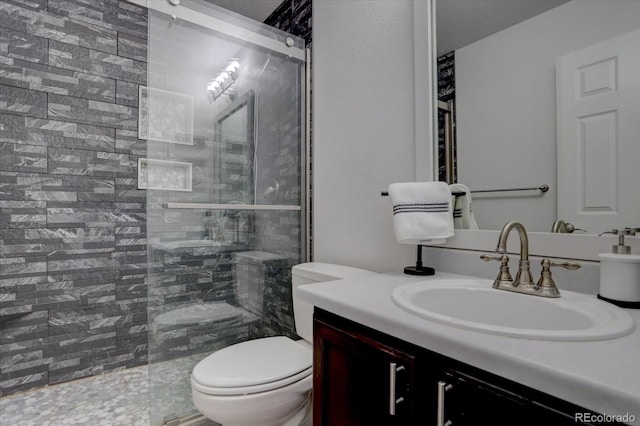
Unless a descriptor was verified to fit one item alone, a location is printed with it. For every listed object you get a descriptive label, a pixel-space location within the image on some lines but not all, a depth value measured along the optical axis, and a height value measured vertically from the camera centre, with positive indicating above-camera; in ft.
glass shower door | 5.11 +0.47
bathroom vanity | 1.57 -0.92
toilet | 3.88 -1.98
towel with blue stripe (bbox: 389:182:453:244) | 3.68 +0.00
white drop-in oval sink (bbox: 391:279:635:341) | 1.99 -0.73
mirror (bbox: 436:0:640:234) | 2.92 +1.05
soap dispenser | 2.52 -0.48
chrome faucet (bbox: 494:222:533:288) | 2.89 -0.34
